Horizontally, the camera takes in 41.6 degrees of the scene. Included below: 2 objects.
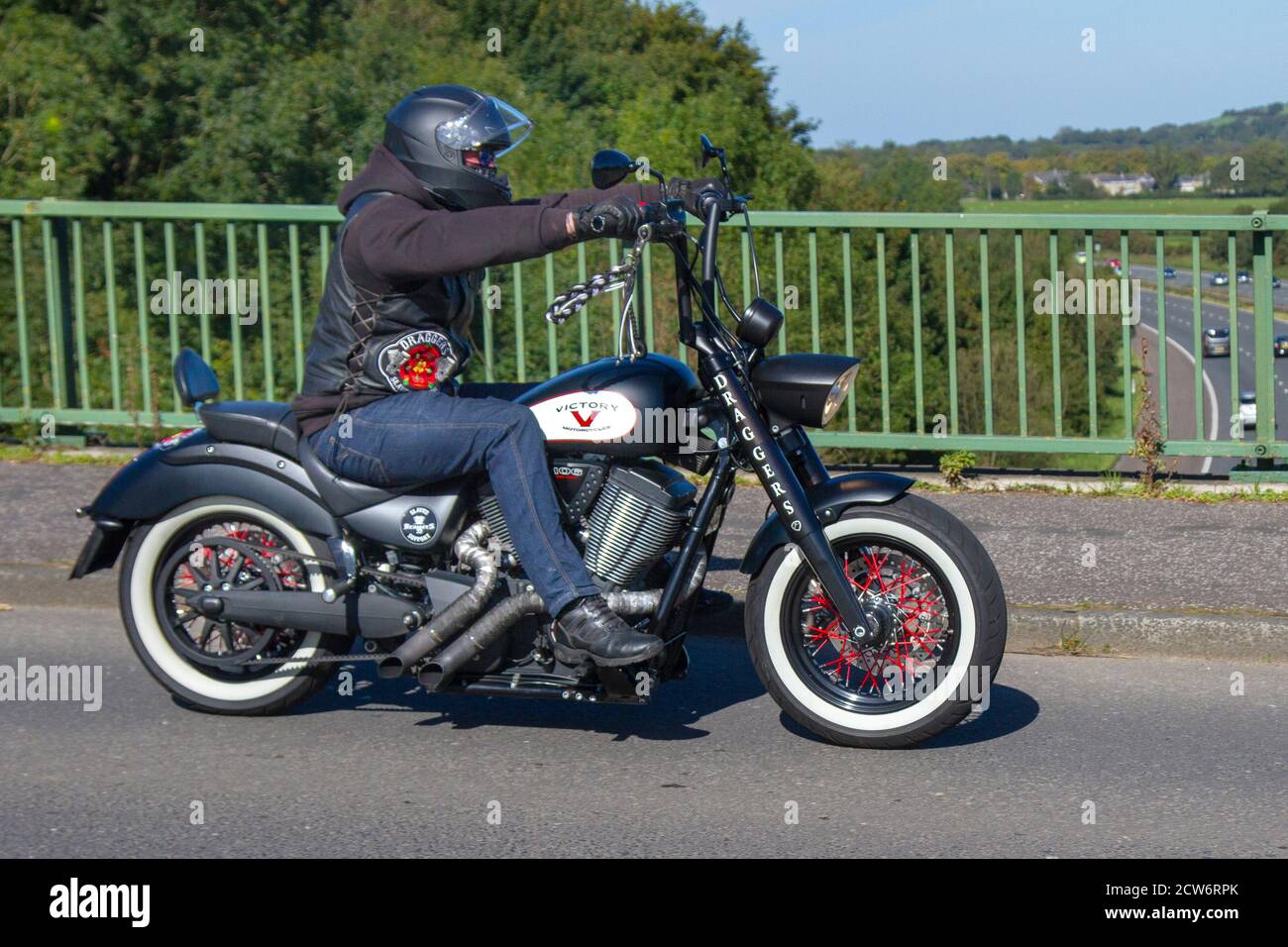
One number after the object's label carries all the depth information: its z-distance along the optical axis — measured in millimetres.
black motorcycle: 4727
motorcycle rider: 4645
